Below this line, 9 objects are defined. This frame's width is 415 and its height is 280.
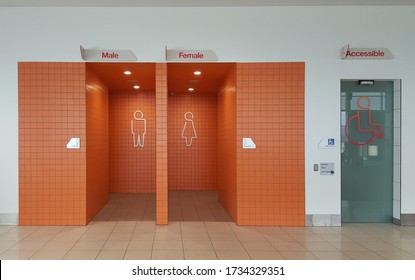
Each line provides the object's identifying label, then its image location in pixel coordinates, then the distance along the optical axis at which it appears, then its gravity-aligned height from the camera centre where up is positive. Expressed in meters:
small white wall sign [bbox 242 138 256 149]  6.24 -0.07
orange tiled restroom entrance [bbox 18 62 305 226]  6.17 -0.08
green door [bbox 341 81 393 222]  6.48 -0.35
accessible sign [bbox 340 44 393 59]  6.21 +1.56
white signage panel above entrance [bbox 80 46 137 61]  6.14 +1.51
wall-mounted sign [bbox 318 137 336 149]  6.27 -0.07
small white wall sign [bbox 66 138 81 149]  6.22 -0.09
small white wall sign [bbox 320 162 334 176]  6.25 -0.52
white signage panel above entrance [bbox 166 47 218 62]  6.21 +1.52
